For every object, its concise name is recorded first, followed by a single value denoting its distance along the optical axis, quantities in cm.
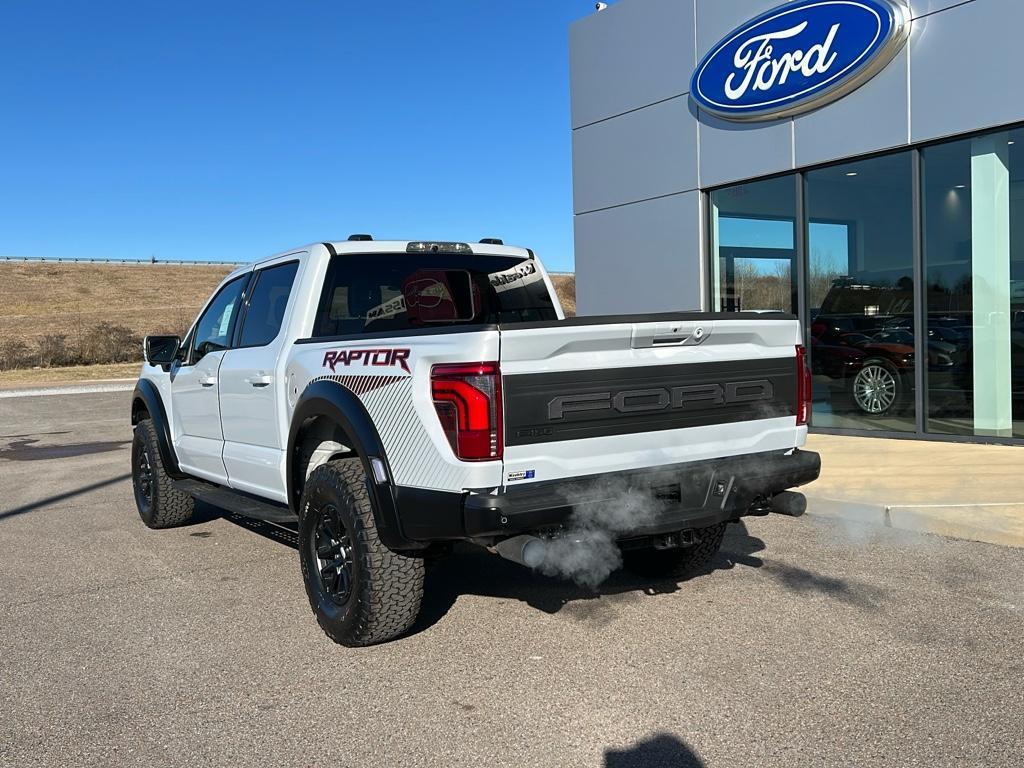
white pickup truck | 364
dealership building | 951
